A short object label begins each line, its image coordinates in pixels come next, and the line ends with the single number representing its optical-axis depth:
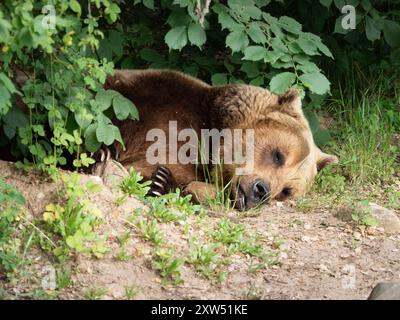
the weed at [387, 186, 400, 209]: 6.25
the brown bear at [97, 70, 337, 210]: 5.98
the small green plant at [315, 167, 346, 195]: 6.48
